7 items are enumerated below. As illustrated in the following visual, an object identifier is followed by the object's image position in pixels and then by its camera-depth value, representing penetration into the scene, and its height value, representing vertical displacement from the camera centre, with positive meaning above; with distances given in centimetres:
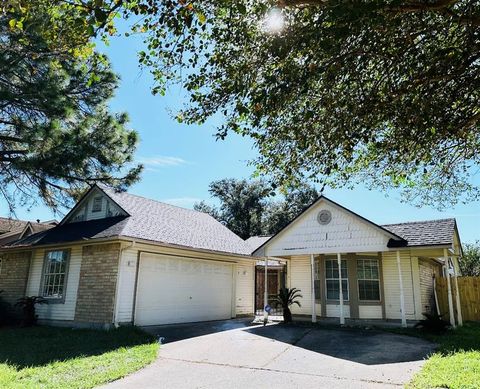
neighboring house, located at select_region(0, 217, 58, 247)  2441 +358
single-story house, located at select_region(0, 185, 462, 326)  1342 +80
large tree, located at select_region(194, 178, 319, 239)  4262 +859
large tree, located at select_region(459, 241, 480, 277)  3594 +242
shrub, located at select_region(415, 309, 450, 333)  1185 -107
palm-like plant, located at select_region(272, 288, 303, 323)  1518 -55
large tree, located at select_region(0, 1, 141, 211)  1238 +566
